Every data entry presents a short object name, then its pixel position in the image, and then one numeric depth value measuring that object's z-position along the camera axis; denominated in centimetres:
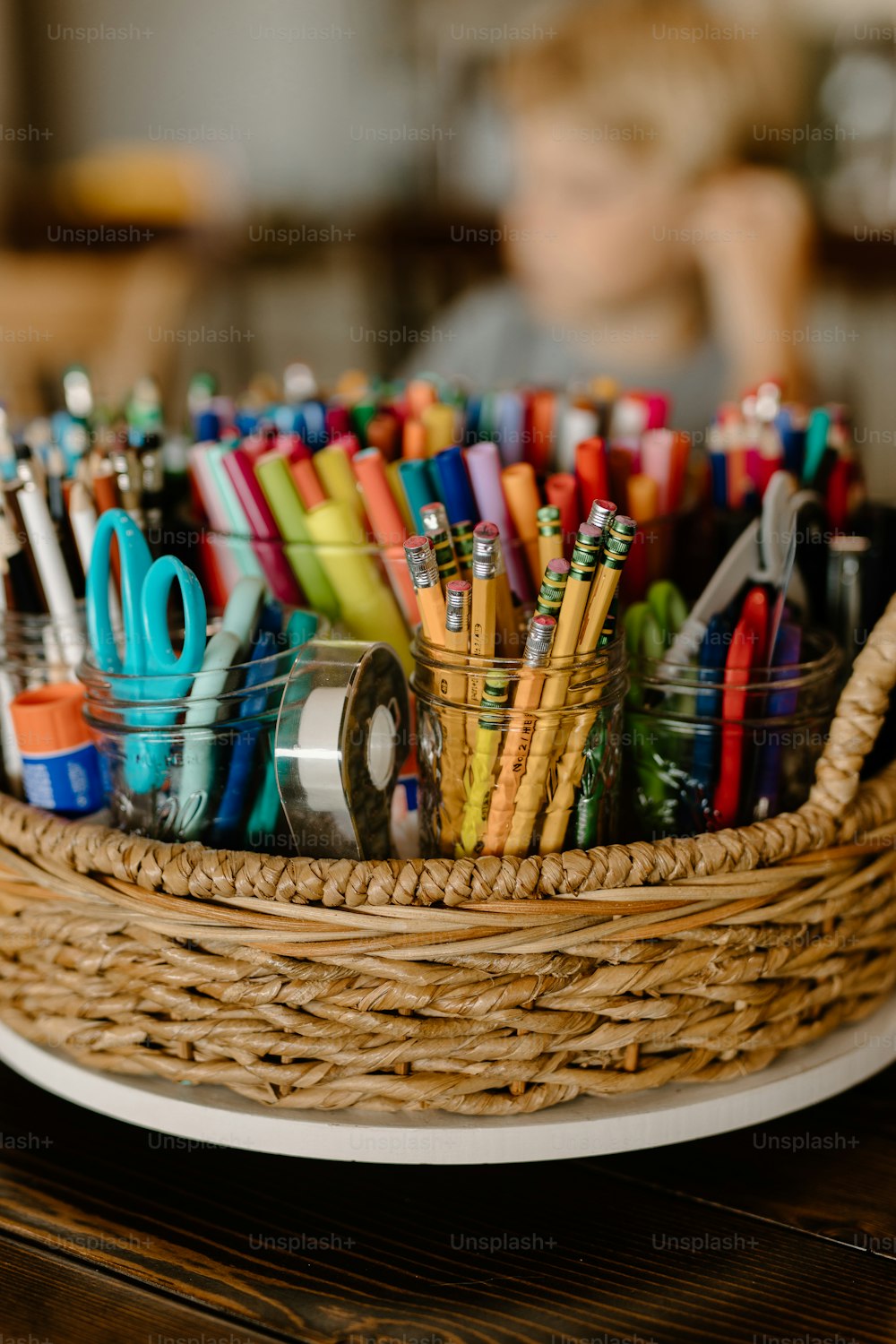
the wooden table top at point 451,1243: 38
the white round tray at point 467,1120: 42
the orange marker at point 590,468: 53
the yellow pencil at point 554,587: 40
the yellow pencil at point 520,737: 41
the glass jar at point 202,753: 45
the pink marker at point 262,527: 53
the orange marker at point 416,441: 59
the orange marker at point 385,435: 60
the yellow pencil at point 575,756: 41
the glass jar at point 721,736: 47
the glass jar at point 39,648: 53
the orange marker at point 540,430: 64
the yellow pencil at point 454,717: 41
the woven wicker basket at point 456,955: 41
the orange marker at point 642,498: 55
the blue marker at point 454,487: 49
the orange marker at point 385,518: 52
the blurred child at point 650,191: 169
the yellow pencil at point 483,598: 40
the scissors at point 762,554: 49
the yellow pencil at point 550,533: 45
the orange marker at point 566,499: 51
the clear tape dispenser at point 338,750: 42
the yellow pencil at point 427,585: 41
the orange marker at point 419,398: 67
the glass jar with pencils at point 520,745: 42
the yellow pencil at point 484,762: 42
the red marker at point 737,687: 46
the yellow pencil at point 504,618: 46
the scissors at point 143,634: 44
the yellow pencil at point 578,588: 40
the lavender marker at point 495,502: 50
